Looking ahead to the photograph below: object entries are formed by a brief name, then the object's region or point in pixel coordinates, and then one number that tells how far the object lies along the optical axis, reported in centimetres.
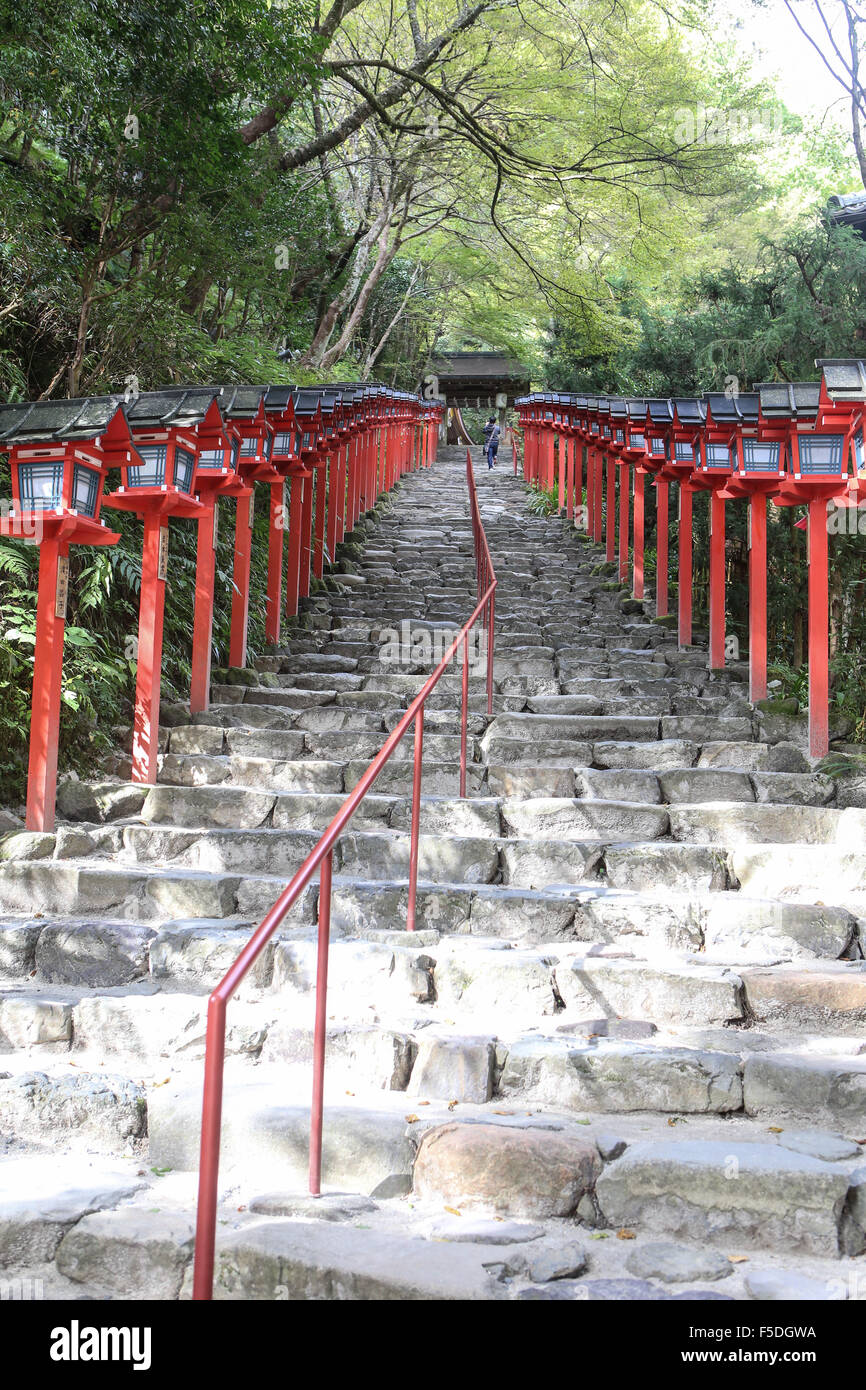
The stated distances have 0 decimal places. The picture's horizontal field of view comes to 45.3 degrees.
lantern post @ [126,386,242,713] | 634
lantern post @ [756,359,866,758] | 610
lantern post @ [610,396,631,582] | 1069
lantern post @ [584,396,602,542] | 1359
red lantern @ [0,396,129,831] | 492
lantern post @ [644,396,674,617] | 943
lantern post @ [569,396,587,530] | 1342
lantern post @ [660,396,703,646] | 879
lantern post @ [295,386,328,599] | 902
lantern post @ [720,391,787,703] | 715
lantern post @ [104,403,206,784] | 575
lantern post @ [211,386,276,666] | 733
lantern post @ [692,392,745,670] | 760
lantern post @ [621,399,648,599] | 979
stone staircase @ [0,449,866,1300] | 273
